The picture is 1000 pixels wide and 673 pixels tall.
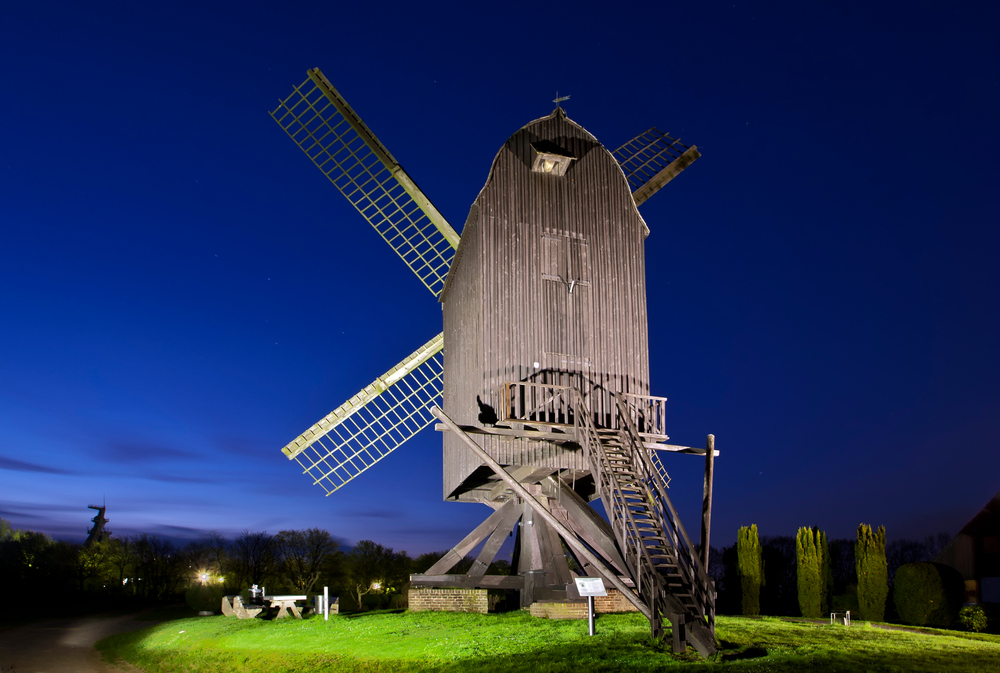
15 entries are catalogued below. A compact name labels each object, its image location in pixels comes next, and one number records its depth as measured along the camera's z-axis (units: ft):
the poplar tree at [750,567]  86.22
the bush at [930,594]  71.56
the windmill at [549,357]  51.83
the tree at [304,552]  163.63
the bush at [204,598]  105.40
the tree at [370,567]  156.46
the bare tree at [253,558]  166.61
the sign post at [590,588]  41.75
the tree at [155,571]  160.86
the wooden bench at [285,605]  68.69
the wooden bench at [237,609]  69.15
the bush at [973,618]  67.82
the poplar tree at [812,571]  83.30
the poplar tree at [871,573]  78.12
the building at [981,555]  88.53
